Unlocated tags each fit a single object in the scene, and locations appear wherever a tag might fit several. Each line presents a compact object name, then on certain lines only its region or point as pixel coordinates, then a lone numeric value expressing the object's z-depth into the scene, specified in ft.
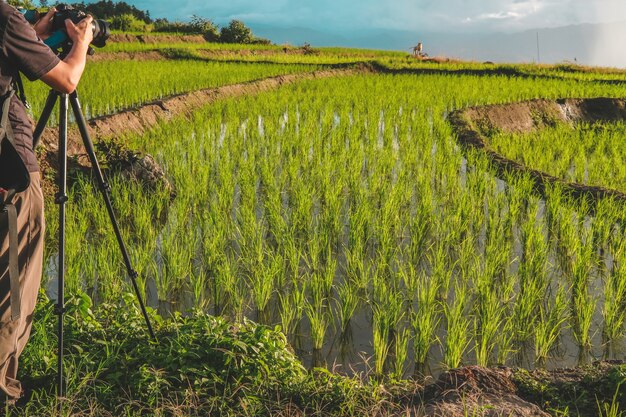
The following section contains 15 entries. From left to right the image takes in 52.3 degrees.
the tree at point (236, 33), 94.48
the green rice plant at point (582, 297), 10.61
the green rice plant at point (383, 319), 9.48
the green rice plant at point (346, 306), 10.67
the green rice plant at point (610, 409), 7.41
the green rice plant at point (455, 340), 9.43
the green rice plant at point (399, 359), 9.25
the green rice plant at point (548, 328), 10.02
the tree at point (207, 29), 96.22
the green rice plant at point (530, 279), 10.77
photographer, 6.71
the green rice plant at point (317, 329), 10.02
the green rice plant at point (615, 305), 10.79
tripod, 7.45
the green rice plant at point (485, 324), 9.74
